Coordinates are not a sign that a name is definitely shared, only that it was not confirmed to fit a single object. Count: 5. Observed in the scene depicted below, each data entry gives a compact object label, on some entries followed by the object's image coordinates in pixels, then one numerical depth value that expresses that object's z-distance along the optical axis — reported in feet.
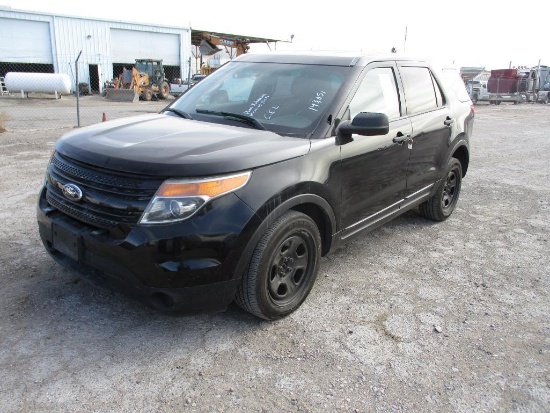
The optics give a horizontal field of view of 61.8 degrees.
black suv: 8.46
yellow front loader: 89.04
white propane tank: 88.02
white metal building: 99.50
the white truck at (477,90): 99.19
